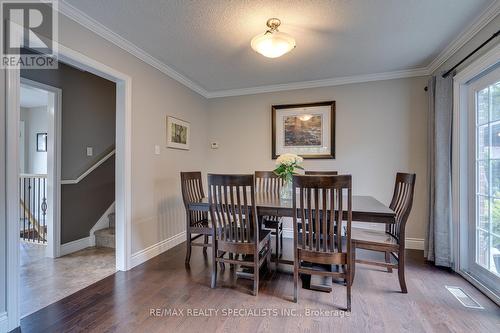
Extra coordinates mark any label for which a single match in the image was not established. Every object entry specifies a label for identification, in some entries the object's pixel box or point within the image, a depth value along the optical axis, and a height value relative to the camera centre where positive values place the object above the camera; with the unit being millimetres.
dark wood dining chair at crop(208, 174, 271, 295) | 2031 -476
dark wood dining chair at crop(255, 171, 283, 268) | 3080 -257
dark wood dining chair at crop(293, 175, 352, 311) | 1763 -455
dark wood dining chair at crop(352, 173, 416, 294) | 2039 -634
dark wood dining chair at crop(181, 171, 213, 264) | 2587 -536
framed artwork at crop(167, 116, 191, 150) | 3218 +480
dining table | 1894 -361
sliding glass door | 2031 -132
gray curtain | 2562 -96
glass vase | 2539 -255
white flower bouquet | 2406 +21
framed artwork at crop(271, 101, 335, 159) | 3582 +575
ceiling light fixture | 1979 +1053
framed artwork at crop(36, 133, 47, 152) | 5410 +561
